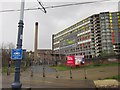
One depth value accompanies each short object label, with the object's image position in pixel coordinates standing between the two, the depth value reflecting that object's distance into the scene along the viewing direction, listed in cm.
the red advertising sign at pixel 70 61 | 1777
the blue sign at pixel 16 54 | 454
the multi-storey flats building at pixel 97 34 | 4919
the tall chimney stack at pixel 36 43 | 3442
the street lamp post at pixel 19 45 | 429
